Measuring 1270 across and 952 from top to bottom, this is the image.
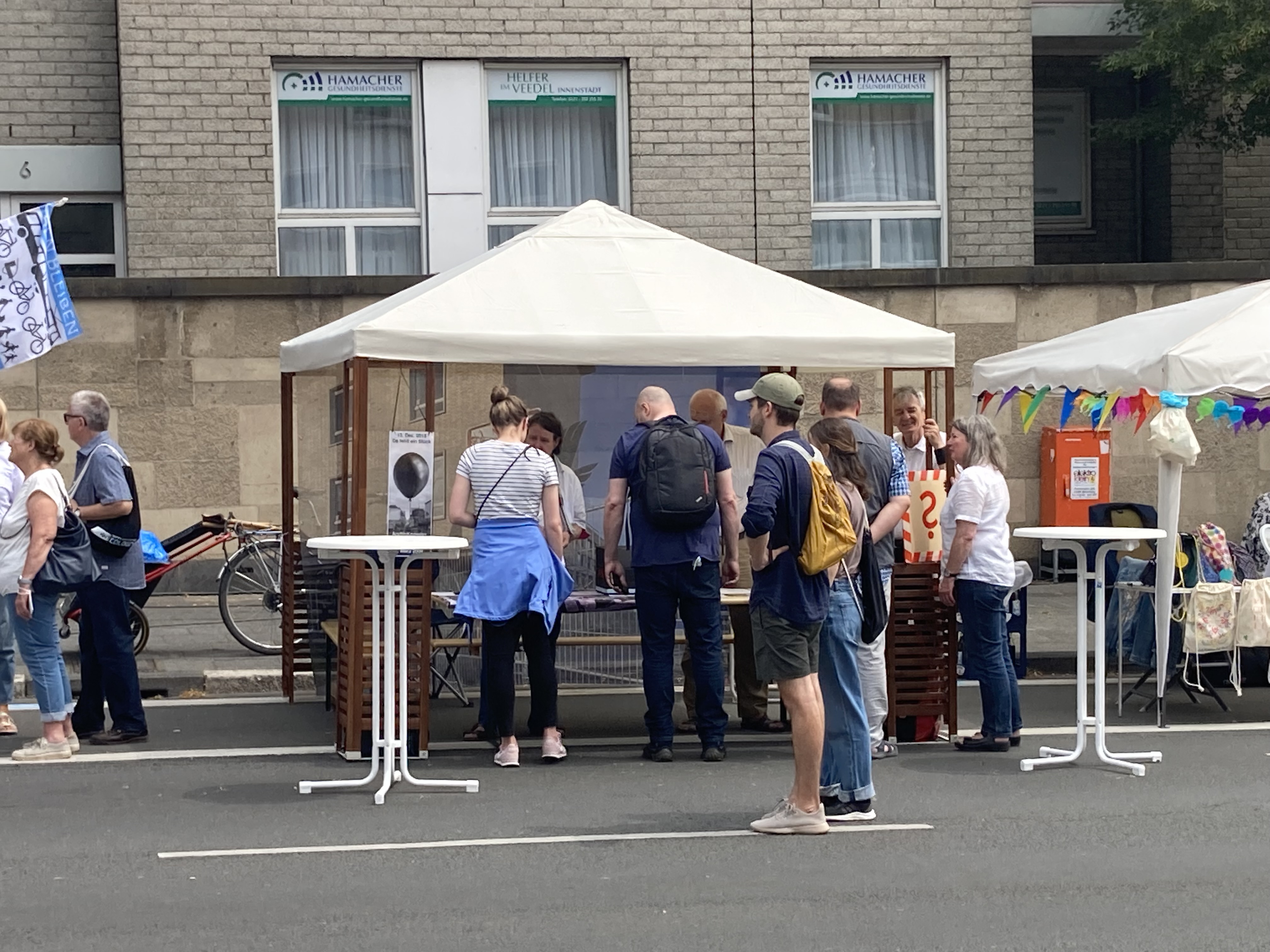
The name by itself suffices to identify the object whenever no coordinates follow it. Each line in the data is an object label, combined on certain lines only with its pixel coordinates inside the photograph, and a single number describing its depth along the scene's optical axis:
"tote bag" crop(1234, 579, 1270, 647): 10.02
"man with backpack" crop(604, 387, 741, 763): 8.68
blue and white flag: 11.50
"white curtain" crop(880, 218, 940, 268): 17.64
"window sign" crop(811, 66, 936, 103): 17.55
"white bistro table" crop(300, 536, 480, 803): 7.75
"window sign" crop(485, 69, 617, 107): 16.98
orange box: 16.58
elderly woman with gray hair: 8.97
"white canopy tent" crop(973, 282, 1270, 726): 9.83
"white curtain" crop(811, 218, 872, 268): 17.53
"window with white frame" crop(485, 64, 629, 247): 17.02
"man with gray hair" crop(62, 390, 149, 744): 9.23
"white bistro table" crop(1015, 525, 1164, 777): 8.37
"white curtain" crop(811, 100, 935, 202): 17.55
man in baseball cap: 7.10
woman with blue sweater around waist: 8.59
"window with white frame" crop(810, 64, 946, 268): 17.53
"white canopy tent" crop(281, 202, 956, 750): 9.00
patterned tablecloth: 9.55
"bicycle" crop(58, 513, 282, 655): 12.48
